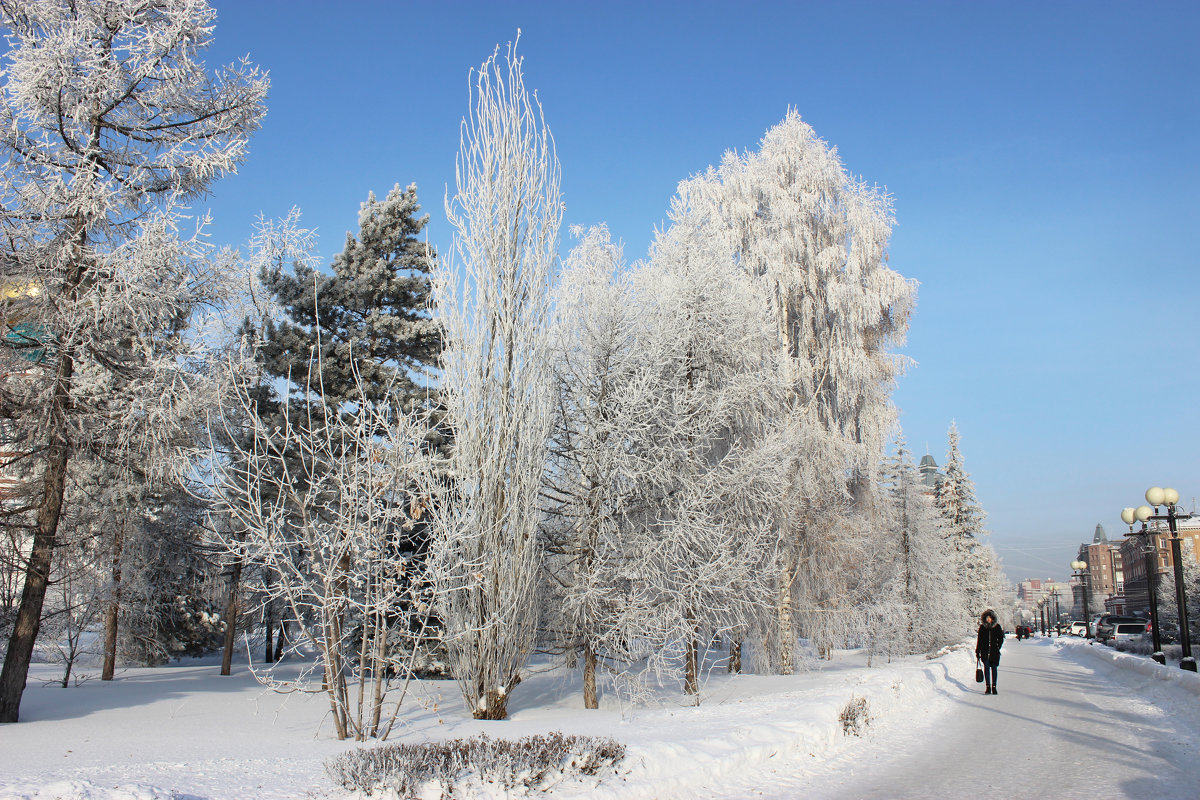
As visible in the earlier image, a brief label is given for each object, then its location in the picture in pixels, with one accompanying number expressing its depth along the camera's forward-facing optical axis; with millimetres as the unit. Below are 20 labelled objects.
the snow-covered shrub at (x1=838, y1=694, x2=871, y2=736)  8883
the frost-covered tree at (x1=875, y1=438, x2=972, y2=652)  24781
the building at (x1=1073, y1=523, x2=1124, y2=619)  142375
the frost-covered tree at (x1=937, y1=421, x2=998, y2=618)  45594
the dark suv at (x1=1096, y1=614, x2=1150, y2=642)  39094
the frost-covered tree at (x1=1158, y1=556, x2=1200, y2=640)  36672
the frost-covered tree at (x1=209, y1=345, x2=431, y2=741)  7641
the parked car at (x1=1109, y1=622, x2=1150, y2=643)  38069
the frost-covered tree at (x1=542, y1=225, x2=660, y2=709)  10727
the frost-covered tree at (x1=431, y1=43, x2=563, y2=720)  9297
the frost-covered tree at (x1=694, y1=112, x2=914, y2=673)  17609
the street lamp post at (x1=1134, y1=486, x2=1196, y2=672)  15359
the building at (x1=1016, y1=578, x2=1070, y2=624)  140775
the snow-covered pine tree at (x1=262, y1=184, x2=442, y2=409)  16125
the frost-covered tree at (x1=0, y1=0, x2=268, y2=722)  9797
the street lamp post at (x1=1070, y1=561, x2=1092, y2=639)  37656
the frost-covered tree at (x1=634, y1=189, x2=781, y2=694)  10961
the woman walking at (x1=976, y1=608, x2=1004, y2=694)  13703
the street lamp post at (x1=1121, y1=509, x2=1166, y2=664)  18547
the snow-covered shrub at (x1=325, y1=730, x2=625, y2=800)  5473
